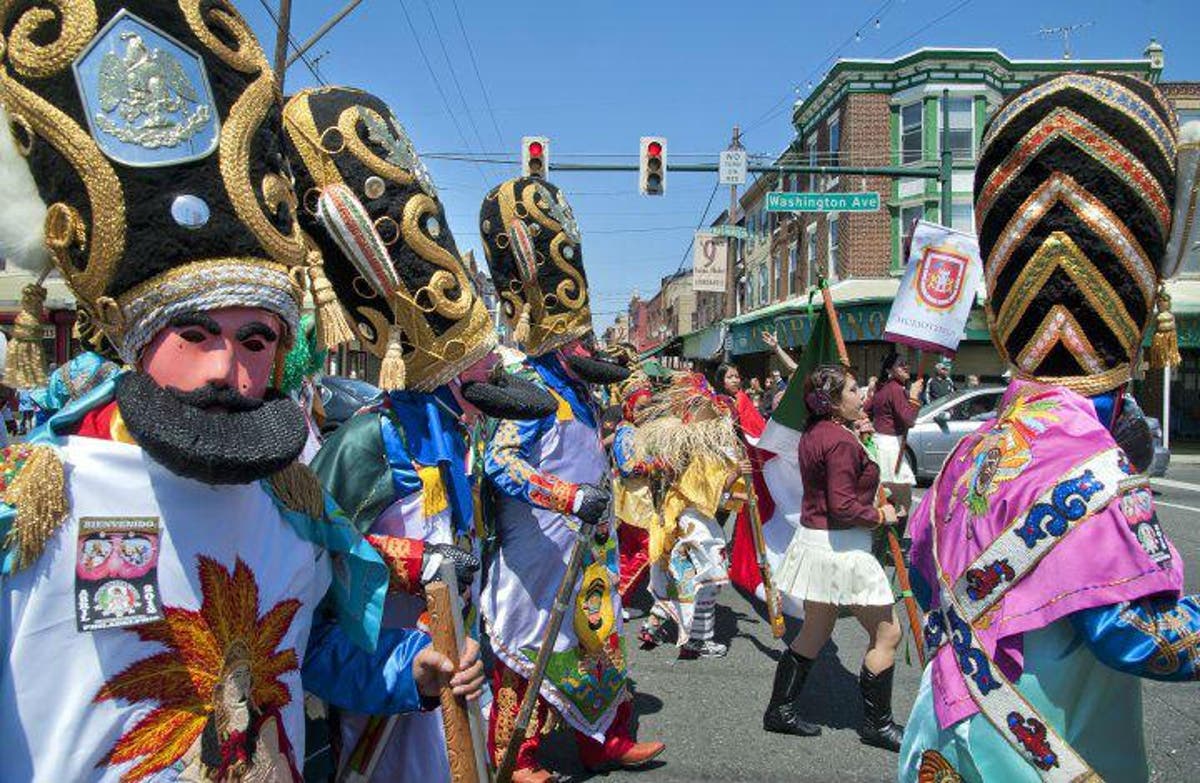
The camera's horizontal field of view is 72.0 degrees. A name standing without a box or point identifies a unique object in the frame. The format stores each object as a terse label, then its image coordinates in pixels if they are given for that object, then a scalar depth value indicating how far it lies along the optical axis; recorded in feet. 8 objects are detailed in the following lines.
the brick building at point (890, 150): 73.46
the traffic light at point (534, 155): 45.32
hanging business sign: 66.95
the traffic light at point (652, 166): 45.93
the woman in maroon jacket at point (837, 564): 13.74
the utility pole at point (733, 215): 71.54
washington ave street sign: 42.14
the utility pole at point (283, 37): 31.37
